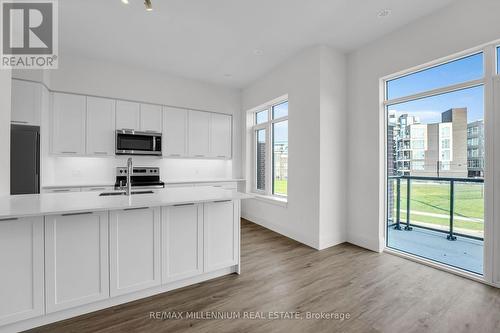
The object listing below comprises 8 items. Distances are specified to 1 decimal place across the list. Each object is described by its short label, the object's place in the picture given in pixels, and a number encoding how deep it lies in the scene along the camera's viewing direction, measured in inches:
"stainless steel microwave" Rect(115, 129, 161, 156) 164.4
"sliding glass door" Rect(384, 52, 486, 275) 100.0
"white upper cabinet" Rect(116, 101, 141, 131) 169.0
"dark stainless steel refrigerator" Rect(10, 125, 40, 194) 122.1
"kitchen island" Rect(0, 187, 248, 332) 65.4
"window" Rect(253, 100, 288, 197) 181.8
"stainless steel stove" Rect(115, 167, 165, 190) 169.2
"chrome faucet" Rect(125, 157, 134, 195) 91.2
